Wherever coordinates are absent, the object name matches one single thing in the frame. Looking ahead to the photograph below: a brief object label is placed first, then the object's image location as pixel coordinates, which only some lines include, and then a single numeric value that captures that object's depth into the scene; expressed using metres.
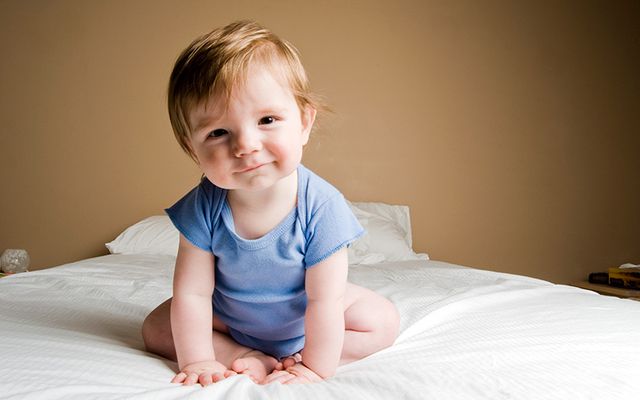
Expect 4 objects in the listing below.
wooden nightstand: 2.84
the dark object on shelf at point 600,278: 3.21
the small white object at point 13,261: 2.92
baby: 0.91
